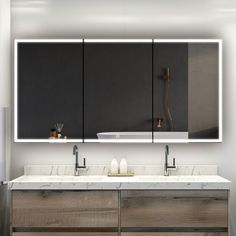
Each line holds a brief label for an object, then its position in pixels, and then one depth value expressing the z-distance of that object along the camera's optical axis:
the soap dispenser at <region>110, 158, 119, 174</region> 3.34
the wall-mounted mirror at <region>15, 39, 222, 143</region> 3.39
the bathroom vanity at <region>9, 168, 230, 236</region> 2.92
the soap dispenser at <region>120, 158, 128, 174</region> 3.33
